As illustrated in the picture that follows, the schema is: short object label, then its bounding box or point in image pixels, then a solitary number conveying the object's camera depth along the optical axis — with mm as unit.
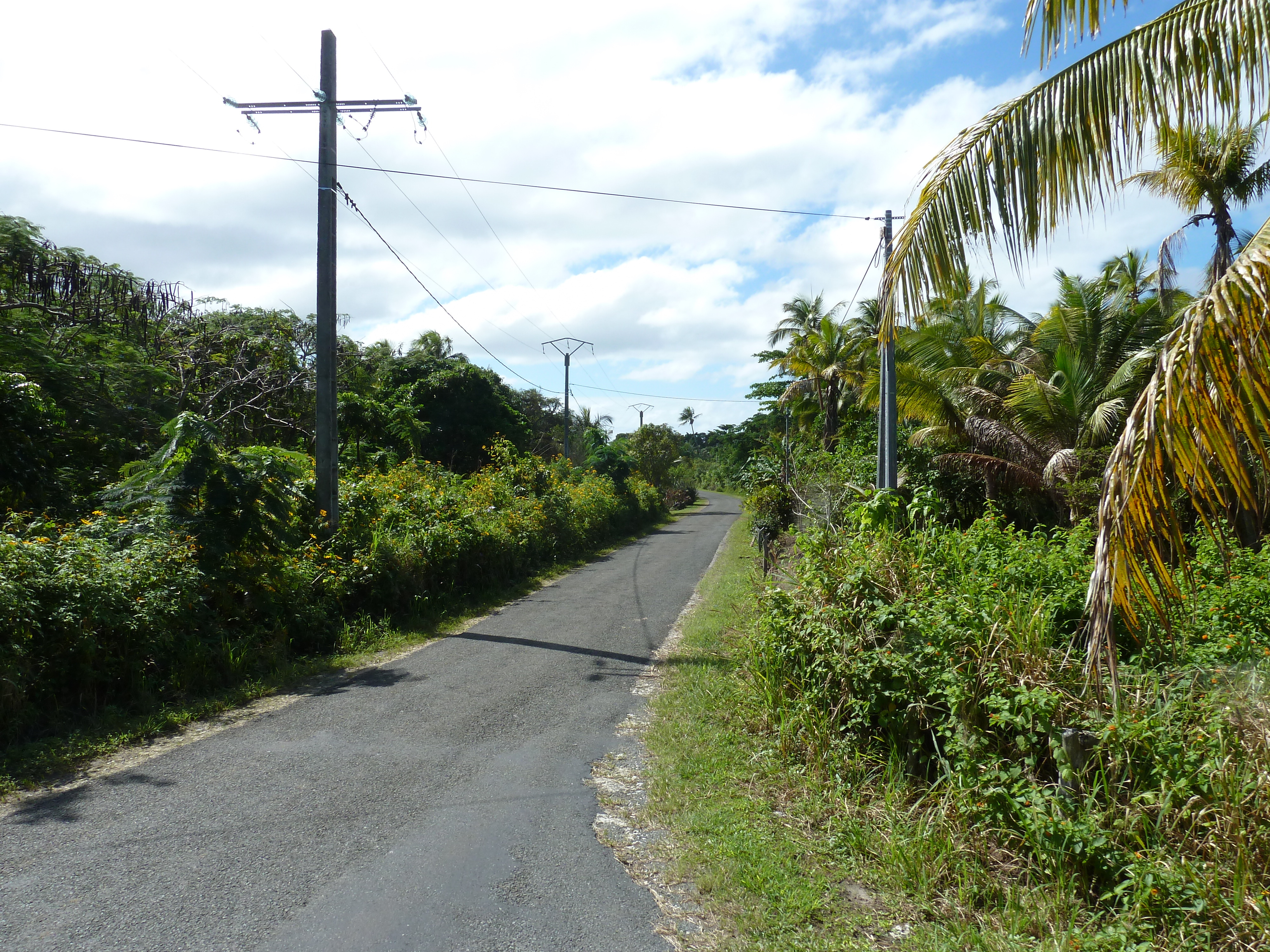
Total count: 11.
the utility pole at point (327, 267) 10594
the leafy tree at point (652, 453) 47344
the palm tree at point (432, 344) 36719
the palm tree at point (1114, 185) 2904
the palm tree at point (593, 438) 39688
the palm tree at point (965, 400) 14109
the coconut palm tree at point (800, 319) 35781
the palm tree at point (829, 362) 28484
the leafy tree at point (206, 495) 7965
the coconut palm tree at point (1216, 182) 12898
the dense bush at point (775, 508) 17297
